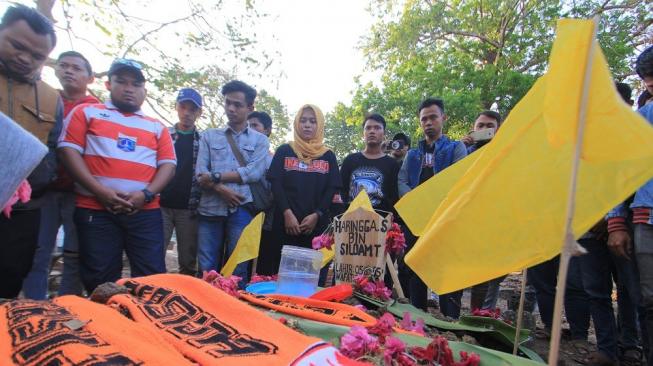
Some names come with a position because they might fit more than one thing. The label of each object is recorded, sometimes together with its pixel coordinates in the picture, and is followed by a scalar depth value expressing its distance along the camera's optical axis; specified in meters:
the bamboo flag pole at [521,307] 1.39
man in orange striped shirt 2.68
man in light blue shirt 3.63
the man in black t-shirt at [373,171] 4.04
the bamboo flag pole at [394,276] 2.80
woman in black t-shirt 3.77
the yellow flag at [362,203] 2.89
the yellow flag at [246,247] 3.04
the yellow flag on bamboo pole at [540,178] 0.96
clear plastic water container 2.48
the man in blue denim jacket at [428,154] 3.82
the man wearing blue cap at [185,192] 3.80
